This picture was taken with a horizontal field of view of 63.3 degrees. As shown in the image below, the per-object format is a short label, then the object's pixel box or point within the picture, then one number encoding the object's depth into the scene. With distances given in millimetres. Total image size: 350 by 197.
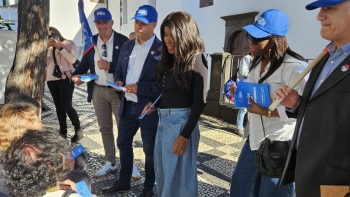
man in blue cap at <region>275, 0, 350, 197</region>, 1205
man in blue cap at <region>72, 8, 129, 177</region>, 3107
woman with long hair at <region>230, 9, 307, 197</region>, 1808
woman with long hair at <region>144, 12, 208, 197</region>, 2080
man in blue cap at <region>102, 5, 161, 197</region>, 2592
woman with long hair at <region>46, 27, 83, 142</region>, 4170
